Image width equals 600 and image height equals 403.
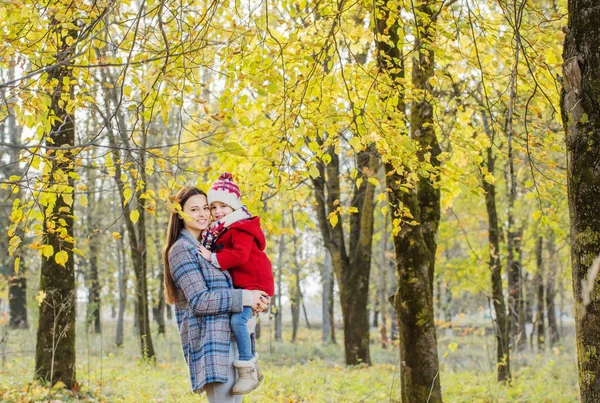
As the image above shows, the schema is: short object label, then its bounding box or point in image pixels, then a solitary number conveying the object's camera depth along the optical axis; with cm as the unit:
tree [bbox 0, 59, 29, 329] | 1880
